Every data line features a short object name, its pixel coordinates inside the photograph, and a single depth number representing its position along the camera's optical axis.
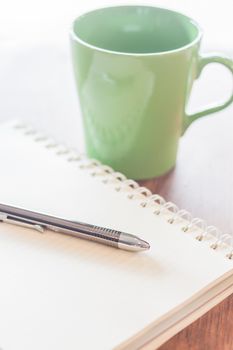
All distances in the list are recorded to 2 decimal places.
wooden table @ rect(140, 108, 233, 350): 0.41
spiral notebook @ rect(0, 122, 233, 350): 0.39
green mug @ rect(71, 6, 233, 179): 0.48
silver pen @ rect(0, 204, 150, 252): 0.44
